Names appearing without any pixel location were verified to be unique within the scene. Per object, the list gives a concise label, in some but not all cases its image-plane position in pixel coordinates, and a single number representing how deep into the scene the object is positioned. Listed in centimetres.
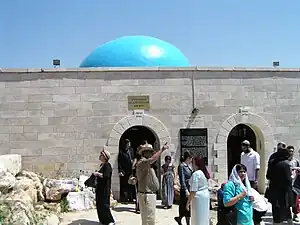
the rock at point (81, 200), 947
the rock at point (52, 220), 776
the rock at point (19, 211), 623
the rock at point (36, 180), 948
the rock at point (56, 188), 952
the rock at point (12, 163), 917
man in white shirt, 920
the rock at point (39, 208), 861
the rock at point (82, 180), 1010
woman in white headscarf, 537
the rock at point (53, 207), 909
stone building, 1109
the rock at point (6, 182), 819
